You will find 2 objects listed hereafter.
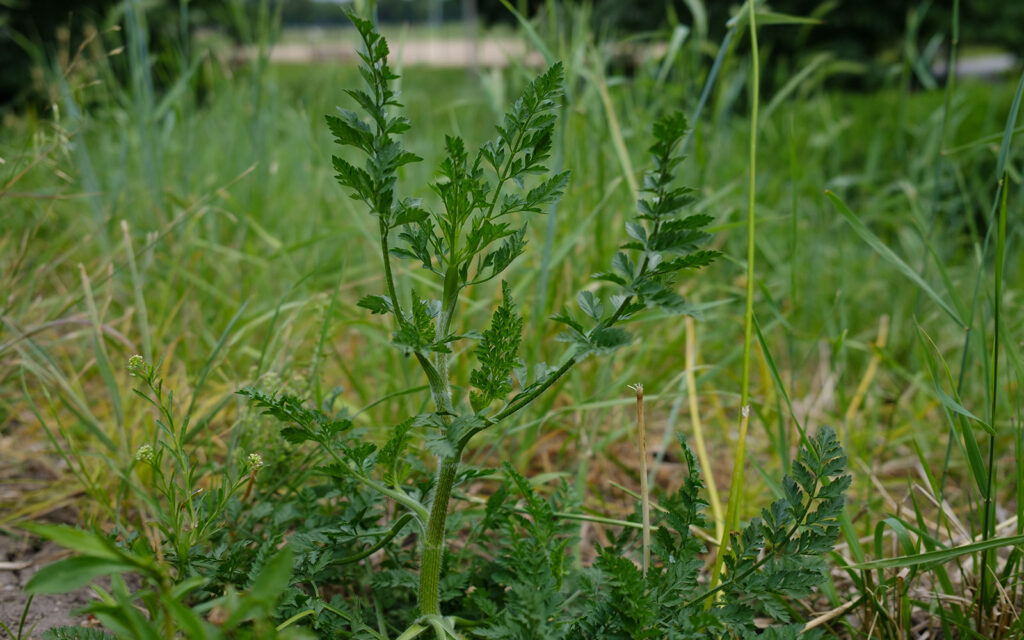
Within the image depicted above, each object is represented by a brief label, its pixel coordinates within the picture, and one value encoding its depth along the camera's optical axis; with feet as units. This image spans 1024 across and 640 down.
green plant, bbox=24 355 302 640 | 1.66
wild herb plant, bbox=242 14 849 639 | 2.23
